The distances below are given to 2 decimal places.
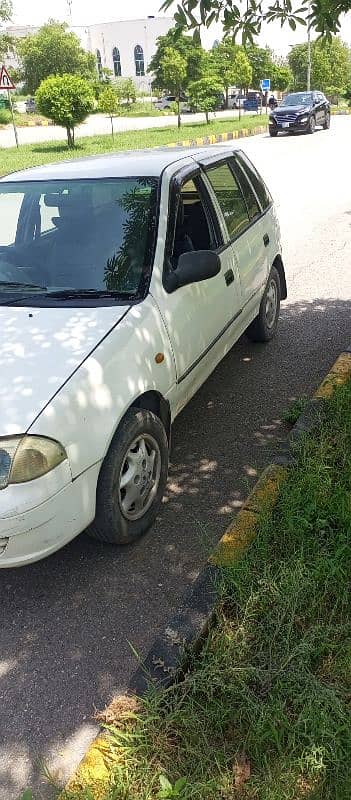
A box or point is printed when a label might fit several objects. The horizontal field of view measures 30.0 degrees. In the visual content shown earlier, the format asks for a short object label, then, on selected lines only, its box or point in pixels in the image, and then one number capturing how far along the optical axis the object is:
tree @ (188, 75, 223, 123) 32.72
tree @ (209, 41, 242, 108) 42.94
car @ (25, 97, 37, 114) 55.34
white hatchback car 2.63
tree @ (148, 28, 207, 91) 41.82
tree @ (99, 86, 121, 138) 27.00
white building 101.00
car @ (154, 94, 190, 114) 57.64
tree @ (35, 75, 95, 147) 20.69
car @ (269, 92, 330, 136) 27.22
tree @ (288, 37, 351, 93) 50.75
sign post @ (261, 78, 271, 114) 44.83
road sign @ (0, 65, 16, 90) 17.22
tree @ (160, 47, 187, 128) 37.40
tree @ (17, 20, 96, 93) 63.00
